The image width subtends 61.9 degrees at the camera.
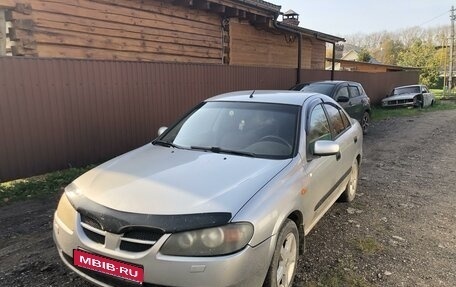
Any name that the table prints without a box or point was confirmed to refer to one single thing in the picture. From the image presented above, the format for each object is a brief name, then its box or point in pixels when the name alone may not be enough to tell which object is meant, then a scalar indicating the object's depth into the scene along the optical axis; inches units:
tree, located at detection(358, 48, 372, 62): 2118.6
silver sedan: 90.0
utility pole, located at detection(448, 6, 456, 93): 1489.9
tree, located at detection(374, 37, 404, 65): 2544.3
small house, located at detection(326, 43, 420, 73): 1476.4
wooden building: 279.7
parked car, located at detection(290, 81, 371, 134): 401.7
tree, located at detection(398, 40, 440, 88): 1899.6
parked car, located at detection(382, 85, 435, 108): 796.6
